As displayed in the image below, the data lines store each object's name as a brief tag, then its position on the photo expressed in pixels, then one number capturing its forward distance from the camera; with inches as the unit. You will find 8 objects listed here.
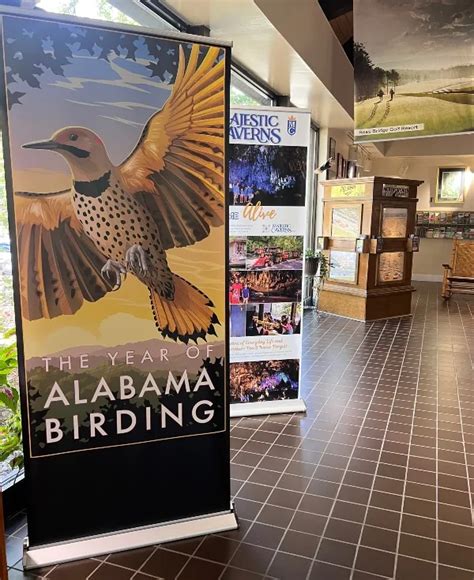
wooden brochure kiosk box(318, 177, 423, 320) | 285.0
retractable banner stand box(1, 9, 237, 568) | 79.0
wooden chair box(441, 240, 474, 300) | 379.6
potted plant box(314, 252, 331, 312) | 302.7
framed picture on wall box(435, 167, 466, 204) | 463.5
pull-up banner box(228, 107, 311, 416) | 137.7
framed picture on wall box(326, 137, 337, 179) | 339.6
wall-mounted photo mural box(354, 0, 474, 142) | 186.1
